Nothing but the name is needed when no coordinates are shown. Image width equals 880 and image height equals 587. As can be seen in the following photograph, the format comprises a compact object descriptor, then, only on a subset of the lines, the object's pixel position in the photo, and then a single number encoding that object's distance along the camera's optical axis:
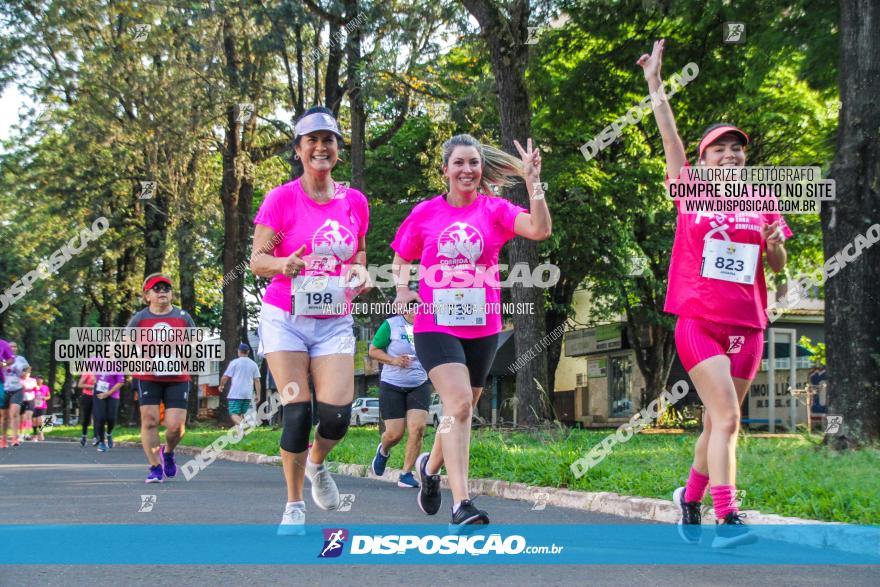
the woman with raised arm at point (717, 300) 5.49
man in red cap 10.52
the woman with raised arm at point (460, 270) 6.07
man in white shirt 20.08
